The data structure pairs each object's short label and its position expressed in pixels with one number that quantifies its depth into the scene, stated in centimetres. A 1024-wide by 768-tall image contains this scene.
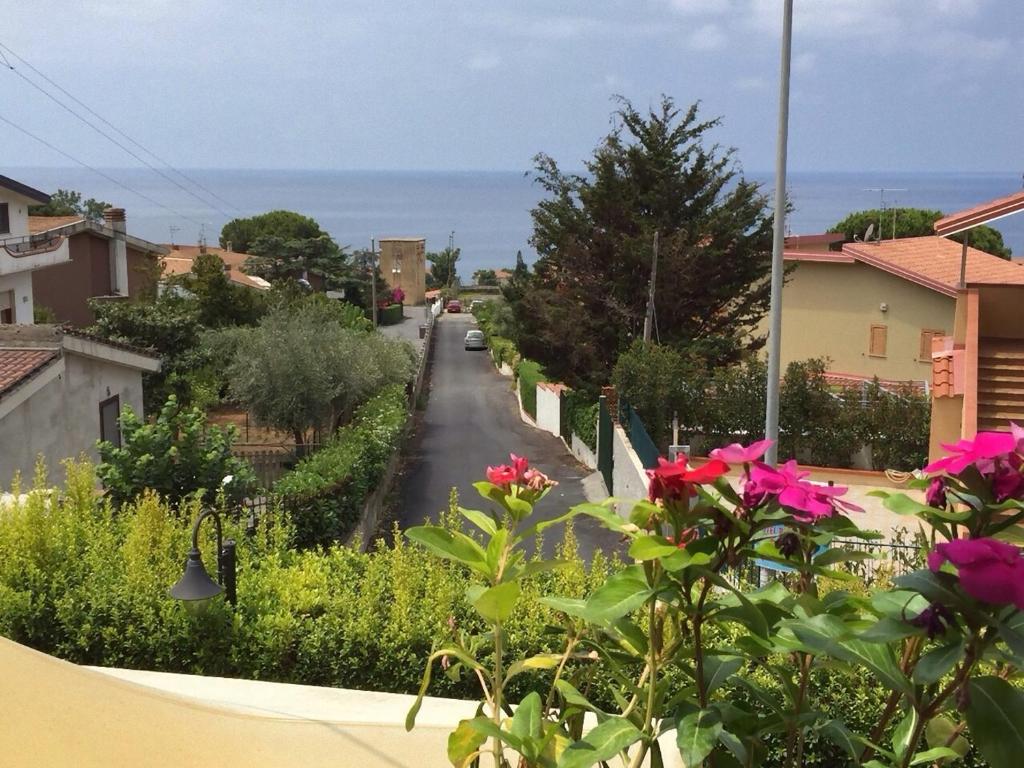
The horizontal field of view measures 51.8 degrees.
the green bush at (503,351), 5044
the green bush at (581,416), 2845
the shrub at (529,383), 3830
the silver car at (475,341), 6334
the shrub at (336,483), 1742
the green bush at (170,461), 1172
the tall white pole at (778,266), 1290
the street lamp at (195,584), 627
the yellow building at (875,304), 3012
